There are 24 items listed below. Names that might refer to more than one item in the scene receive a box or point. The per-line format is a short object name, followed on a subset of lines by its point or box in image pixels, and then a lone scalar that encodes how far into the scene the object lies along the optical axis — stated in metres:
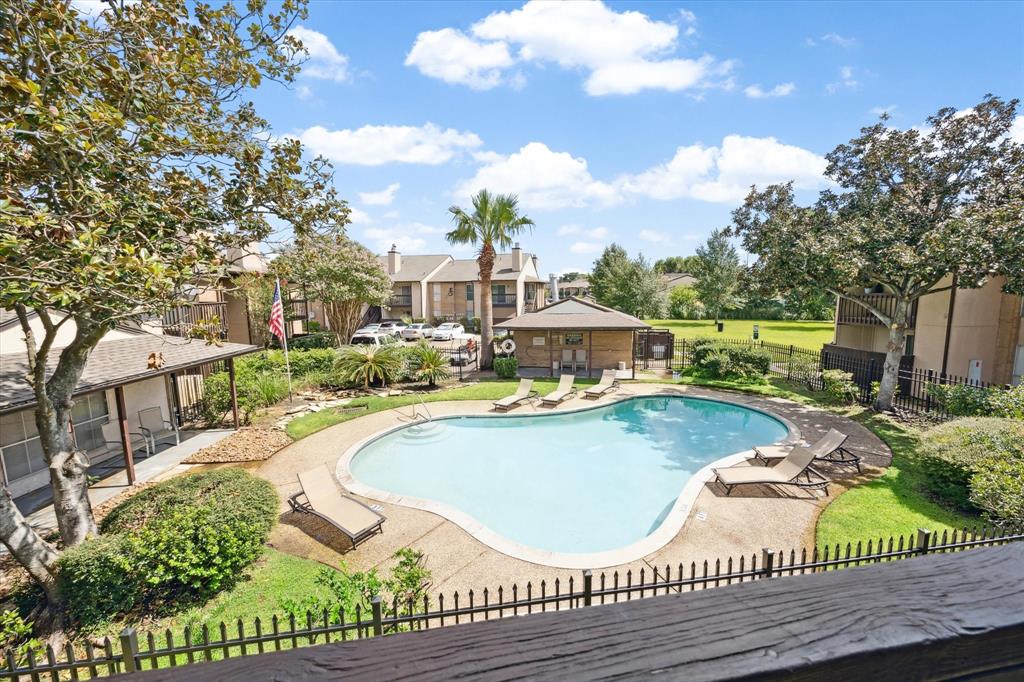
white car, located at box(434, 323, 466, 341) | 40.01
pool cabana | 25.06
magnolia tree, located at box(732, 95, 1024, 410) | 13.82
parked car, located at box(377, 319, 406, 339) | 37.82
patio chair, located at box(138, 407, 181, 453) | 14.75
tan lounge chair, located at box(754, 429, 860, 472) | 12.15
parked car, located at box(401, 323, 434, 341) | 39.22
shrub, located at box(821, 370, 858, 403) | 17.59
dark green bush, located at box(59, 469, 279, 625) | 6.72
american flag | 18.17
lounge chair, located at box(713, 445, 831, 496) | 10.86
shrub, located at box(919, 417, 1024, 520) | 7.60
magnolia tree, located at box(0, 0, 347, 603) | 5.30
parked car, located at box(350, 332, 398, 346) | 34.53
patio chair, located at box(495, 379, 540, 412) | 18.56
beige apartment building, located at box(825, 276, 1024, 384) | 17.80
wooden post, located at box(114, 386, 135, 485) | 11.38
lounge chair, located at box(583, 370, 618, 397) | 20.17
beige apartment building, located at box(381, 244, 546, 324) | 49.56
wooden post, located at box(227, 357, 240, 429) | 15.33
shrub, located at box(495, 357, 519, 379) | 24.14
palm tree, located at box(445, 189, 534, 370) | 24.02
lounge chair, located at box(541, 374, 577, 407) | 19.34
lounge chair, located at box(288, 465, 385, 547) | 9.04
